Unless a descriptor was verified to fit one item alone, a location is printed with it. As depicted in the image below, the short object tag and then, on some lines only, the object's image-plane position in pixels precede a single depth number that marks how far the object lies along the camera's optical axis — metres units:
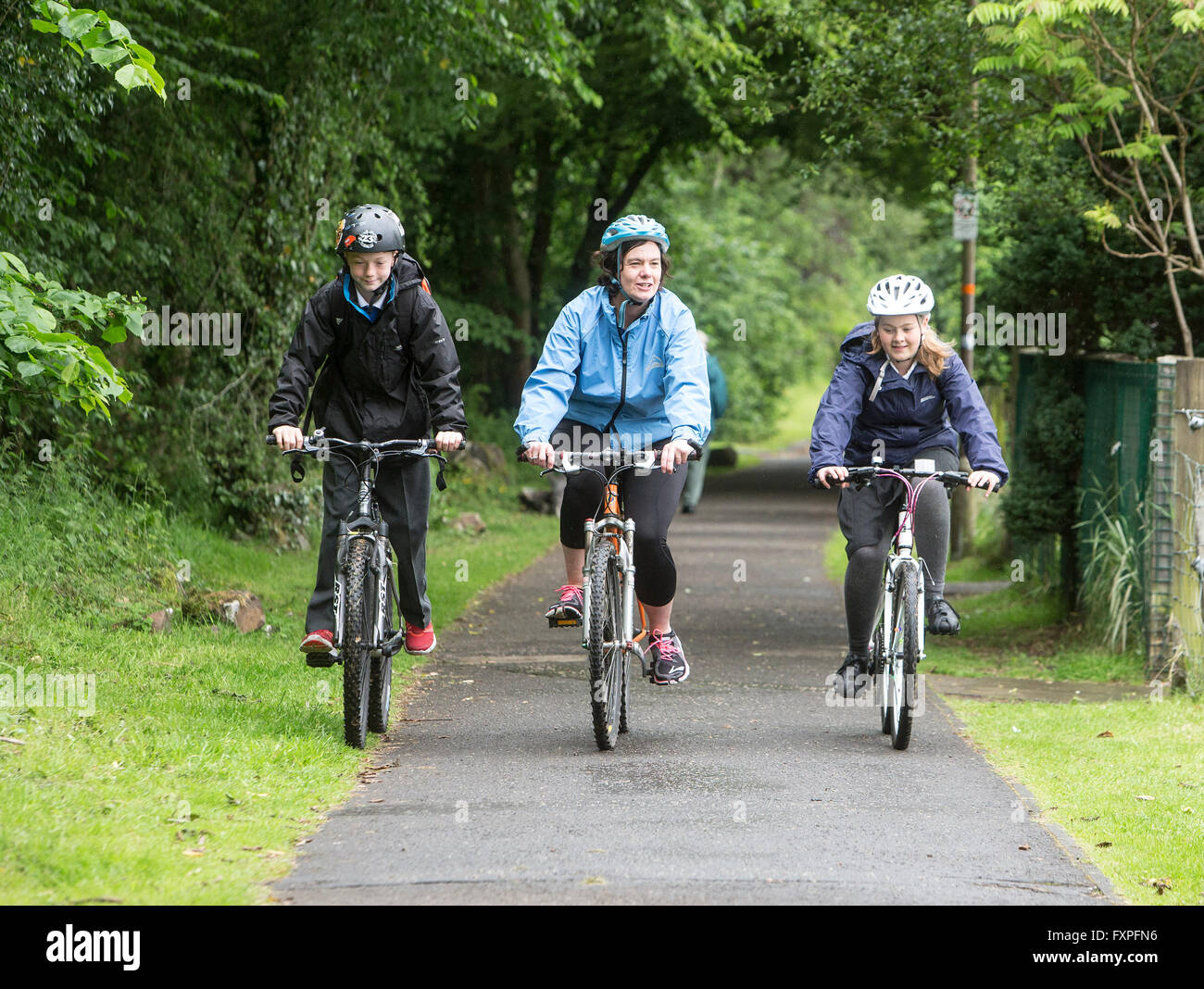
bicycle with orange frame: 12.25
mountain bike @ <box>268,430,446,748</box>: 12.02
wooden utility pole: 29.61
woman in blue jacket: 12.84
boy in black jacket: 12.55
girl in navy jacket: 13.27
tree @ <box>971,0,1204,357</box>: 17.73
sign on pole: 28.87
